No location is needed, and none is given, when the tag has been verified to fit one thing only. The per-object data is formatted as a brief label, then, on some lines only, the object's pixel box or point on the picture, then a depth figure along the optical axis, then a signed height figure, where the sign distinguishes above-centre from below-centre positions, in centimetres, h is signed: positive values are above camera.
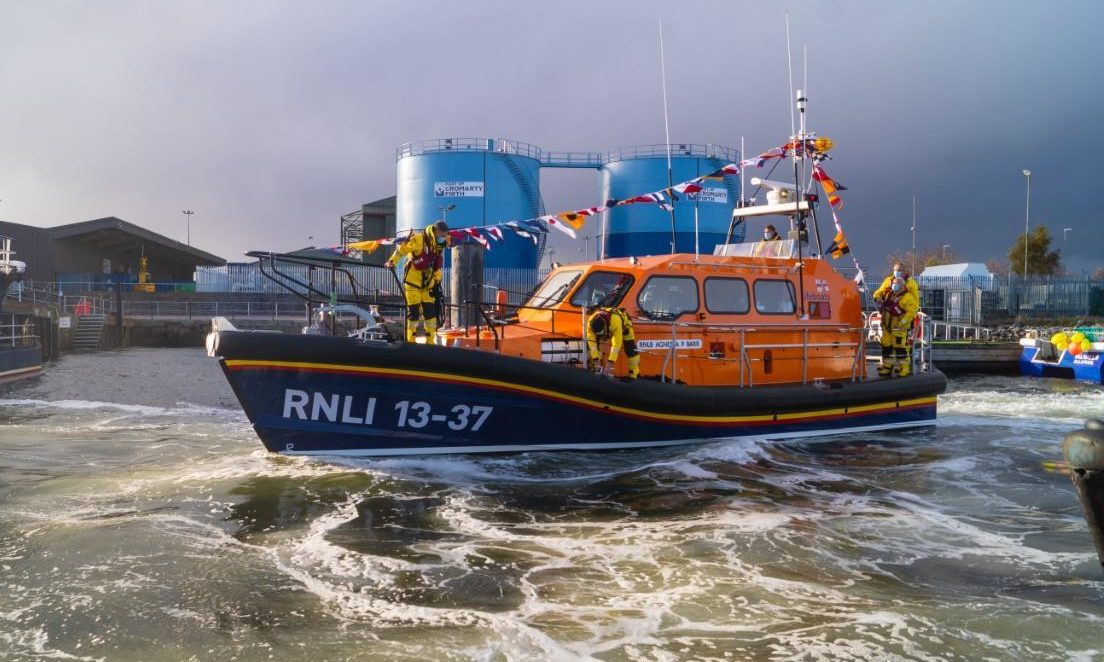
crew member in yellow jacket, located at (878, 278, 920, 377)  891 -8
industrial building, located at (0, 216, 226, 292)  3350 +346
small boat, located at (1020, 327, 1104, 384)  1750 -88
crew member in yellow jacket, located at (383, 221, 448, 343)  696 +42
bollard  249 -48
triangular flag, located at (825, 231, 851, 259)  891 +83
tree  3956 +324
